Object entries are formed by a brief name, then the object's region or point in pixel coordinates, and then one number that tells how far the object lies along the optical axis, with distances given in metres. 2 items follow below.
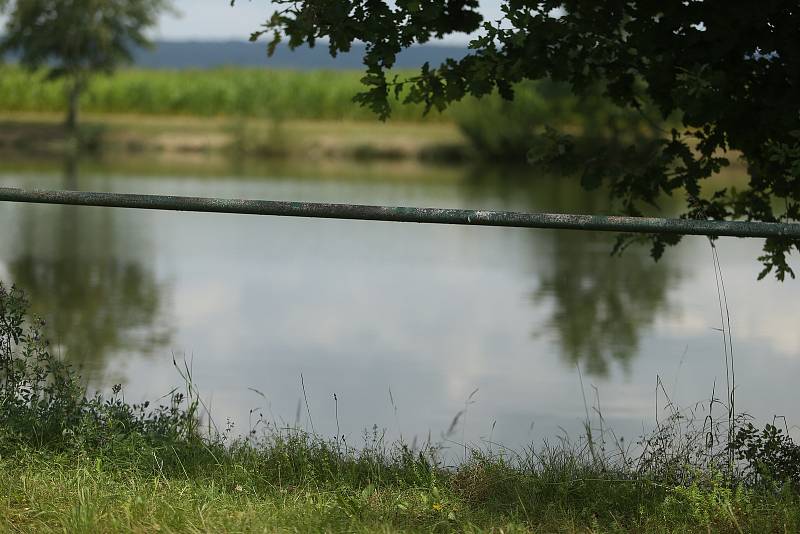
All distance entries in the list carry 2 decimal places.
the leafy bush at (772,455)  8.54
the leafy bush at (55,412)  8.54
